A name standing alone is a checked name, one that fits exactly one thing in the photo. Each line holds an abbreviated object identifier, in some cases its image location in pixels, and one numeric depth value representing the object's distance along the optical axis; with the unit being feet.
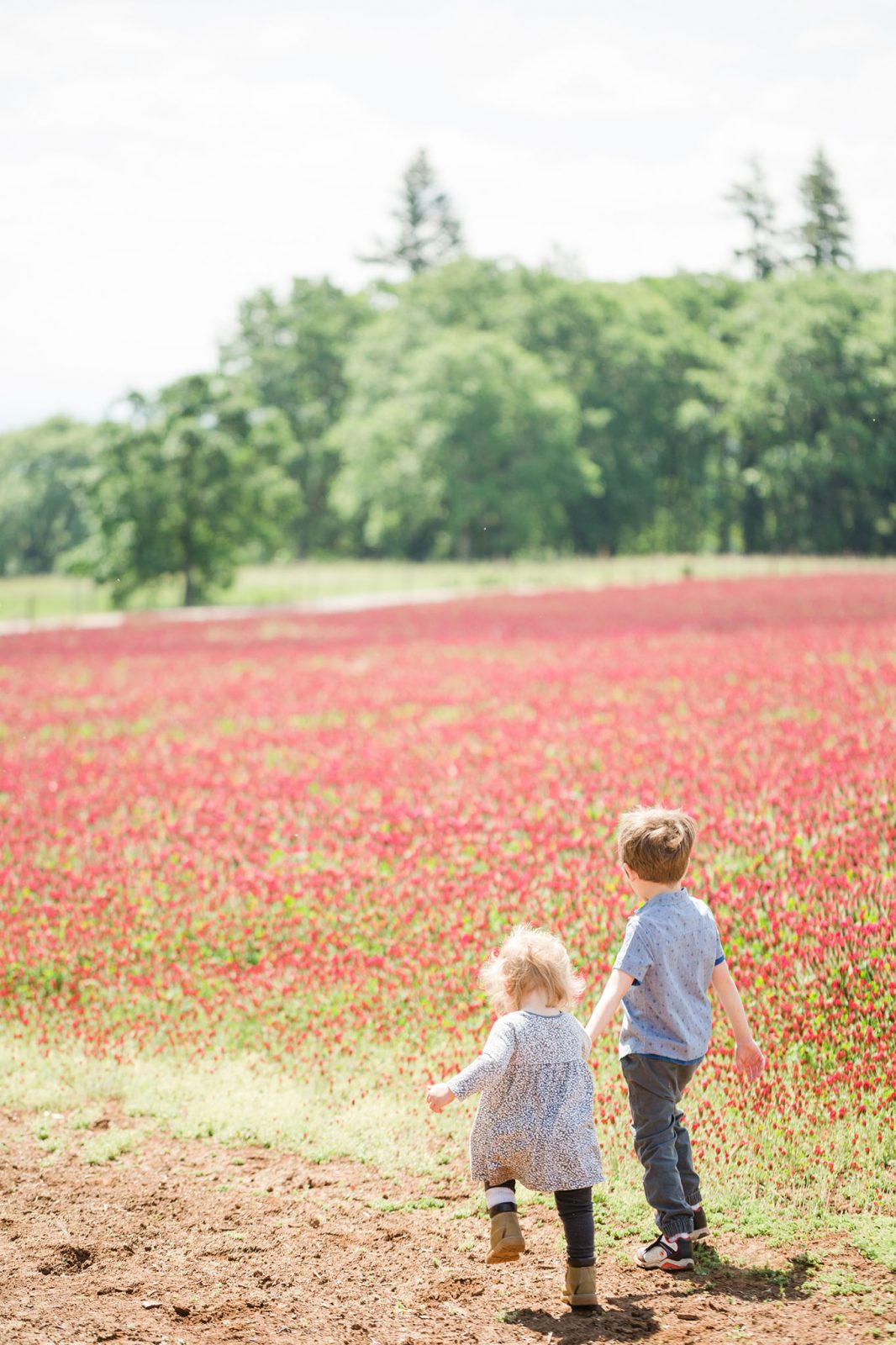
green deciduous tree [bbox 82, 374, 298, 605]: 149.79
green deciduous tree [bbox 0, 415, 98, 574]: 161.79
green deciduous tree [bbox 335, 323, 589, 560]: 220.23
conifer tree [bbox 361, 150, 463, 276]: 293.02
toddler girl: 13.82
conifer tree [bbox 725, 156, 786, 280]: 245.24
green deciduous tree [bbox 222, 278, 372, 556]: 282.97
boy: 14.73
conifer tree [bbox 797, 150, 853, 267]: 239.77
